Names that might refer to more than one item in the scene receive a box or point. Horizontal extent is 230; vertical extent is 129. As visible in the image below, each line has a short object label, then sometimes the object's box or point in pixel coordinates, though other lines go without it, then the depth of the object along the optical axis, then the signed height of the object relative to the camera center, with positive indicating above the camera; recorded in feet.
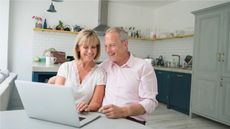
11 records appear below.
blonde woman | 5.11 -0.39
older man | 4.90 -0.49
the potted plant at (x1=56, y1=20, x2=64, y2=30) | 18.70 +2.44
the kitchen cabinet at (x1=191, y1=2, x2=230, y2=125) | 11.66 -0.29
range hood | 19.98 +3.82
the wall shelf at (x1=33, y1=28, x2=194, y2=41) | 17.62 +2.00
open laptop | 3.34 -0.73
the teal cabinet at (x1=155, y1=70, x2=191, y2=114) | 14.67 -2.15
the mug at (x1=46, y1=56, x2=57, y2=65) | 12.33 -0.25
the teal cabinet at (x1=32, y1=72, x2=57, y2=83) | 9.55 -0.89
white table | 3.44 -1.06
